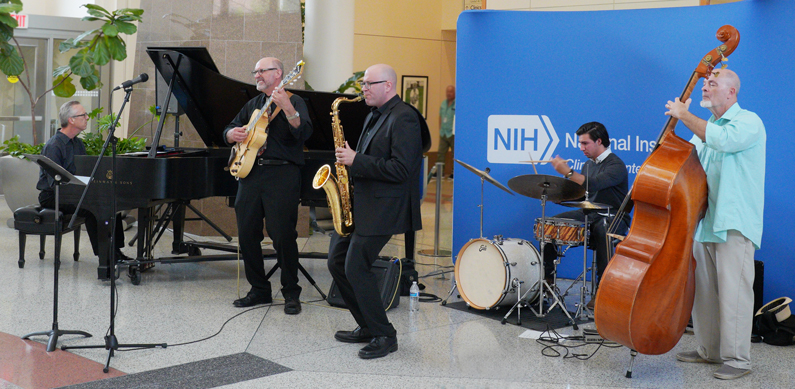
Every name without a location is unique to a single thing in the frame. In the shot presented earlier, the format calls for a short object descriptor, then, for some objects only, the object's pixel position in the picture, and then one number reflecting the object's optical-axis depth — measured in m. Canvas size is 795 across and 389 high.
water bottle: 5.42
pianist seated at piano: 6.14
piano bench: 6.10
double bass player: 3.68
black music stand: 3.87
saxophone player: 3.85
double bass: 3.52
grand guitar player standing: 4.88
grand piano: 5.36
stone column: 9.22
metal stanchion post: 7.43
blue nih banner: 5.74
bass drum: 4.91
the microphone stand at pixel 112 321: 3.72
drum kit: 4.82
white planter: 7.65
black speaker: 5.18
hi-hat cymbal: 4.78
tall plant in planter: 7.90
